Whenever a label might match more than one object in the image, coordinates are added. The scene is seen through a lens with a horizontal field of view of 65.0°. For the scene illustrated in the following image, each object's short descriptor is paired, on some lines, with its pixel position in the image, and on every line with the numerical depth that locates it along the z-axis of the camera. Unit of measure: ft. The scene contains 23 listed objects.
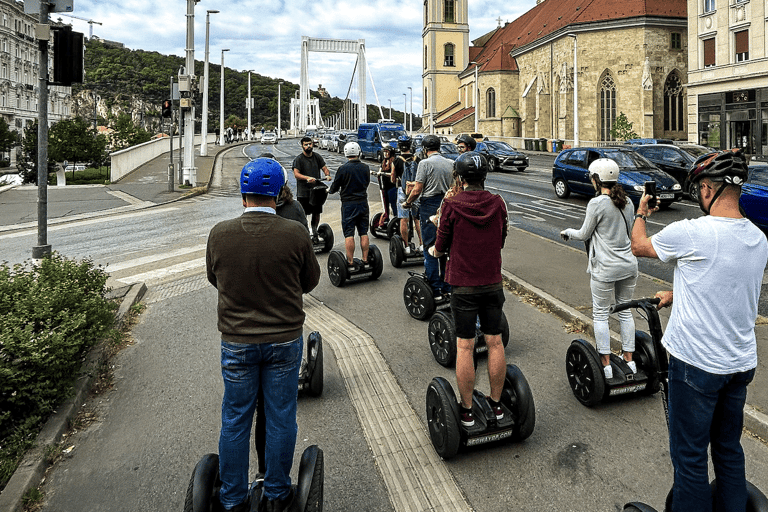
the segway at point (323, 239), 33.14
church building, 151.74
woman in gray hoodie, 14.58
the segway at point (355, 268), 27.32
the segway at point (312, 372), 15.62
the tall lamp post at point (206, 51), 106.63
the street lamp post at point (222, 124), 151.63
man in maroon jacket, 12.42
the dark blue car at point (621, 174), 52.75
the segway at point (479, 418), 12.19
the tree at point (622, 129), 142.10
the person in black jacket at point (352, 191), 25.44
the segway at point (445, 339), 17.28
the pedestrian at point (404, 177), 28.02
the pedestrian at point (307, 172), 27.14
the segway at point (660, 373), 8.71
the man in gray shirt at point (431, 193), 21.45
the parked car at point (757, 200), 37.40
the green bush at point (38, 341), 13.29
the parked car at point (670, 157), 63.52
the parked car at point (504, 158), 96.32
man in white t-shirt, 8.14
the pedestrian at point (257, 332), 9.29
